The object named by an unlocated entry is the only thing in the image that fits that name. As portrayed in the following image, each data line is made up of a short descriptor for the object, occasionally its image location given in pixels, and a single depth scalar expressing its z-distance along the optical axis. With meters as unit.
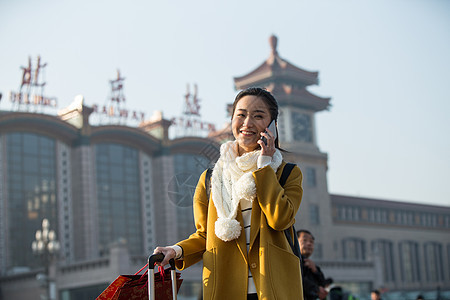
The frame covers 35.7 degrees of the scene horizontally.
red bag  2.75
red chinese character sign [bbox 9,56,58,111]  39.22
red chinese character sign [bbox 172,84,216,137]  46.97
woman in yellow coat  2.71
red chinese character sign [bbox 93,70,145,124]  43.19
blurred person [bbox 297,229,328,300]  5.59
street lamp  29.85
